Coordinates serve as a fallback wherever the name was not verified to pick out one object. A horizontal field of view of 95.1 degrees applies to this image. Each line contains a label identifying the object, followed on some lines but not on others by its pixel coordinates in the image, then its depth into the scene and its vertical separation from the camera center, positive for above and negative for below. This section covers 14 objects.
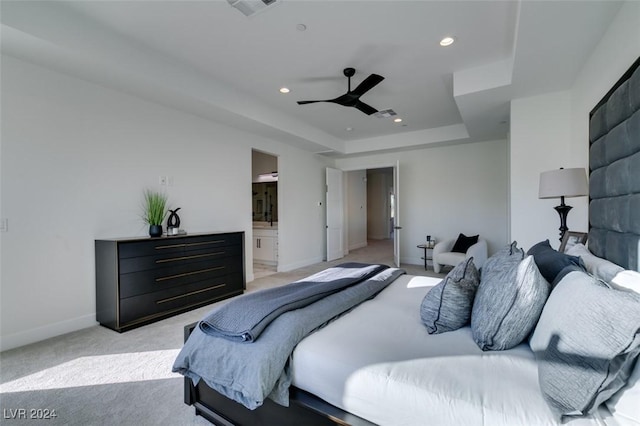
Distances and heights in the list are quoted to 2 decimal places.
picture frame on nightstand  2.50 -0.26
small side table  5.69 -0.92
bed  0.90 -0.61
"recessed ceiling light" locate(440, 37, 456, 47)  2.75 +1.61
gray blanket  1.29 -0.70
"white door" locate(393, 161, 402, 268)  5.98 -0.11
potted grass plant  3.32 +0.02
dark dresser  2.87 -0.70
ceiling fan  2.95 +1.28
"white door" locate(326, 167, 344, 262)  6.78 -0.08
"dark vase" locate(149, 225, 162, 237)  3.30 -0.20
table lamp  2.37 +0.22
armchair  4.59 -0.74
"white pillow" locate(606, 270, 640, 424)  0.88 -0.59
